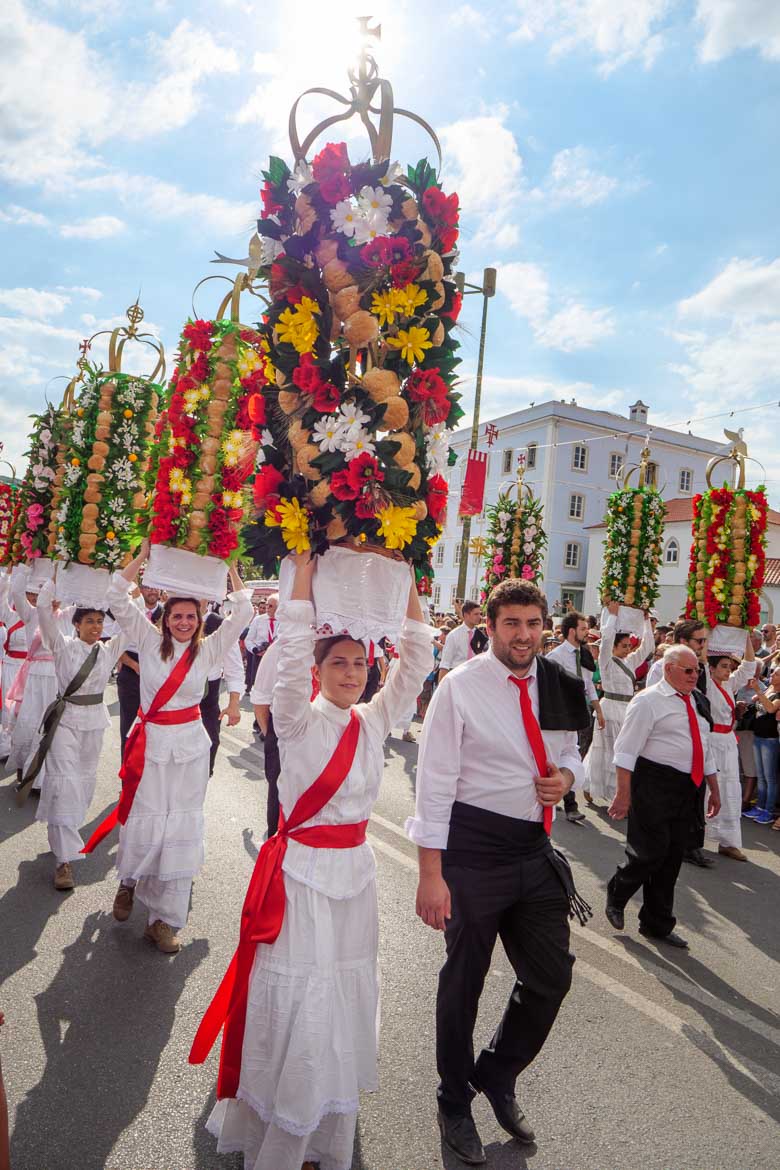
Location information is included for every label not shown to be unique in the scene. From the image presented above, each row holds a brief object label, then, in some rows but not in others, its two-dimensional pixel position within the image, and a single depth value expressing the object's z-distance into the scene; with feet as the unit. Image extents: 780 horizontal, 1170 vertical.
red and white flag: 52.47
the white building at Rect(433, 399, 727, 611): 134.10
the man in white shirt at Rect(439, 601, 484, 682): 36.98
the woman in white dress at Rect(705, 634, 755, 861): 25.67
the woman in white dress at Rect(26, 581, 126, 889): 19.20
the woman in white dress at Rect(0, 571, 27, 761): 30.81
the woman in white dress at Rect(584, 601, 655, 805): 32.17
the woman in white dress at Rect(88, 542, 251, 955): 16.35
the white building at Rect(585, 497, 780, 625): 105.60
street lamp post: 60.18
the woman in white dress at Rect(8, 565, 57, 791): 28.22
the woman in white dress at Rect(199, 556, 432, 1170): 9.17
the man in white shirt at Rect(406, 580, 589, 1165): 10.74
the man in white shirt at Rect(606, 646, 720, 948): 17.94
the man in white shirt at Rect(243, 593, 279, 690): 49.26
